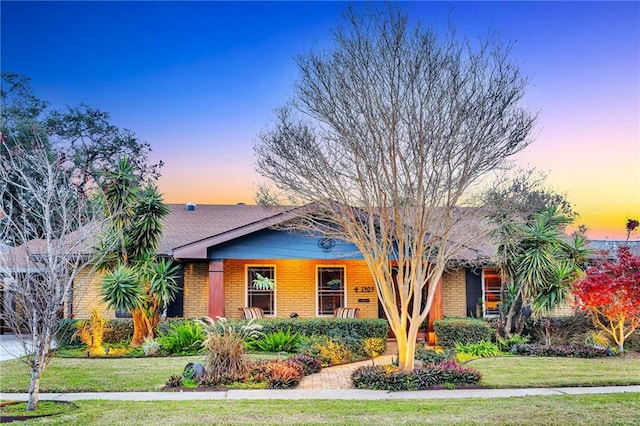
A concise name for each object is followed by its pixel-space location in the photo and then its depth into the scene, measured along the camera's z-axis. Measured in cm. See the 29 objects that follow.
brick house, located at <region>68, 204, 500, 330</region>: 1747
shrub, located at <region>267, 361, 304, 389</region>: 1044
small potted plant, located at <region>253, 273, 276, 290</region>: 1905
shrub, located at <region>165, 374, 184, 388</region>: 1045
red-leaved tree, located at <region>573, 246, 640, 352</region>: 1412
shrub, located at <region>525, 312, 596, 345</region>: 1565
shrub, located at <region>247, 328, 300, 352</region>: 1474
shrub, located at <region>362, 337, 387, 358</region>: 1476
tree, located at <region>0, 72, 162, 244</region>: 2834
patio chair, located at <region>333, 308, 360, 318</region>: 1817
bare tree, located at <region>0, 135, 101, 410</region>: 807
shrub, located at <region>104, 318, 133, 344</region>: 1633
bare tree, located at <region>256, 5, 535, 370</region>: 1045
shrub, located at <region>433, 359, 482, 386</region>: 1066
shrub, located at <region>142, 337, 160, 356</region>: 1439
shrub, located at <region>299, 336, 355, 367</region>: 1326
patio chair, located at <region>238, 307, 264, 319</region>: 1797
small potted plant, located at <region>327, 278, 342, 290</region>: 1961
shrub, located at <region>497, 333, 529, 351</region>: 1517
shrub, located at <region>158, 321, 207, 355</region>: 1450
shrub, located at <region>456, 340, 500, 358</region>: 1430
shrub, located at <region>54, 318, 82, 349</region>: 1572
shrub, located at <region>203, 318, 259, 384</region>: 1073
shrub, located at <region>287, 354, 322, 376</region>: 1195
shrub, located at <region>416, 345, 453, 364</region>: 1212
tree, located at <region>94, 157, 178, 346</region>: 1534
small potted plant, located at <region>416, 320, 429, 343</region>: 1797
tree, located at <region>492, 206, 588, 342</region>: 1580
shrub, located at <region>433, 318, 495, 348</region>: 1519
